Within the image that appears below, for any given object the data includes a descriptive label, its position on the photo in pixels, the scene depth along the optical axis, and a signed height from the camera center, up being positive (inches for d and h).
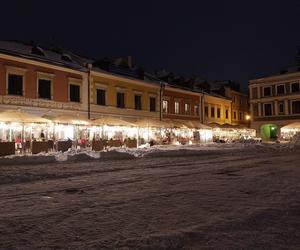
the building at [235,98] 1497.2 +234.9
